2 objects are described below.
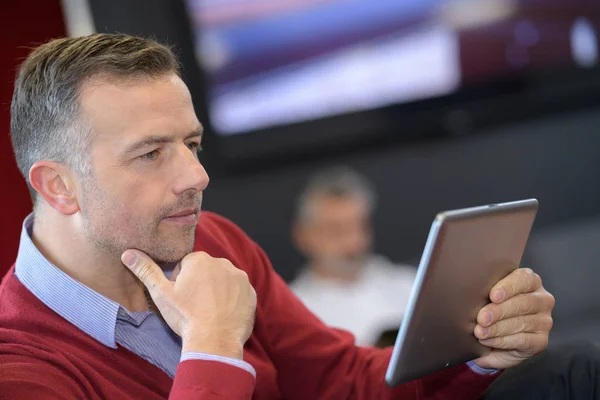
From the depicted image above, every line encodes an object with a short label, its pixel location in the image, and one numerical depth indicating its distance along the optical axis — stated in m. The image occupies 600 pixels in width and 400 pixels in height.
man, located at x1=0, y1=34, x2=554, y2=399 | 2.00
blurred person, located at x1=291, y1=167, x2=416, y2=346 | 3.27
